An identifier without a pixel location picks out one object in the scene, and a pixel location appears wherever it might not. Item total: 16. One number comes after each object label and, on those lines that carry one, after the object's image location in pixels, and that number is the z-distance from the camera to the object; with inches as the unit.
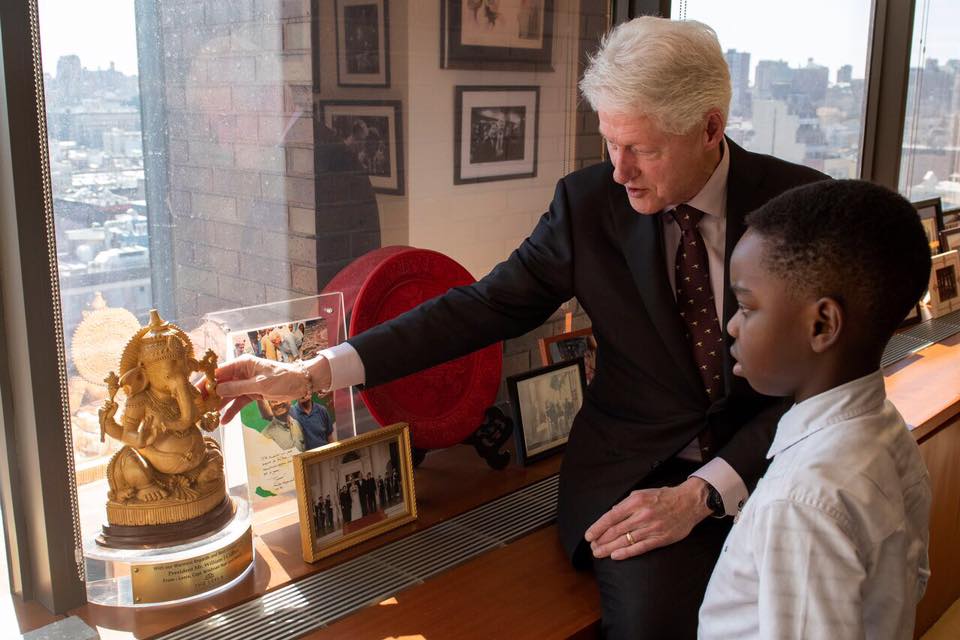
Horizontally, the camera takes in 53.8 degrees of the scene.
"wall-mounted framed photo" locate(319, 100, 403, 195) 77.4
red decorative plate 79.4
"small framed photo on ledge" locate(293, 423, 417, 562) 67.2
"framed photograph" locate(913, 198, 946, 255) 147.3
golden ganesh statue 58.8
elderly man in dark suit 64.9
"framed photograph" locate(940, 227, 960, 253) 148.4
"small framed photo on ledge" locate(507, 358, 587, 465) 85.1
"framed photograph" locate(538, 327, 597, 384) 91.5
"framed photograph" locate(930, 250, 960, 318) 139.8
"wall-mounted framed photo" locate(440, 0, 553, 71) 84.8
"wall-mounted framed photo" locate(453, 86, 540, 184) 88.0
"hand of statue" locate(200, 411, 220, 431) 61.9
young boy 42.6
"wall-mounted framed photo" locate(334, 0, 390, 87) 76.1
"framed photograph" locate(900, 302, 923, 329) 134.0
